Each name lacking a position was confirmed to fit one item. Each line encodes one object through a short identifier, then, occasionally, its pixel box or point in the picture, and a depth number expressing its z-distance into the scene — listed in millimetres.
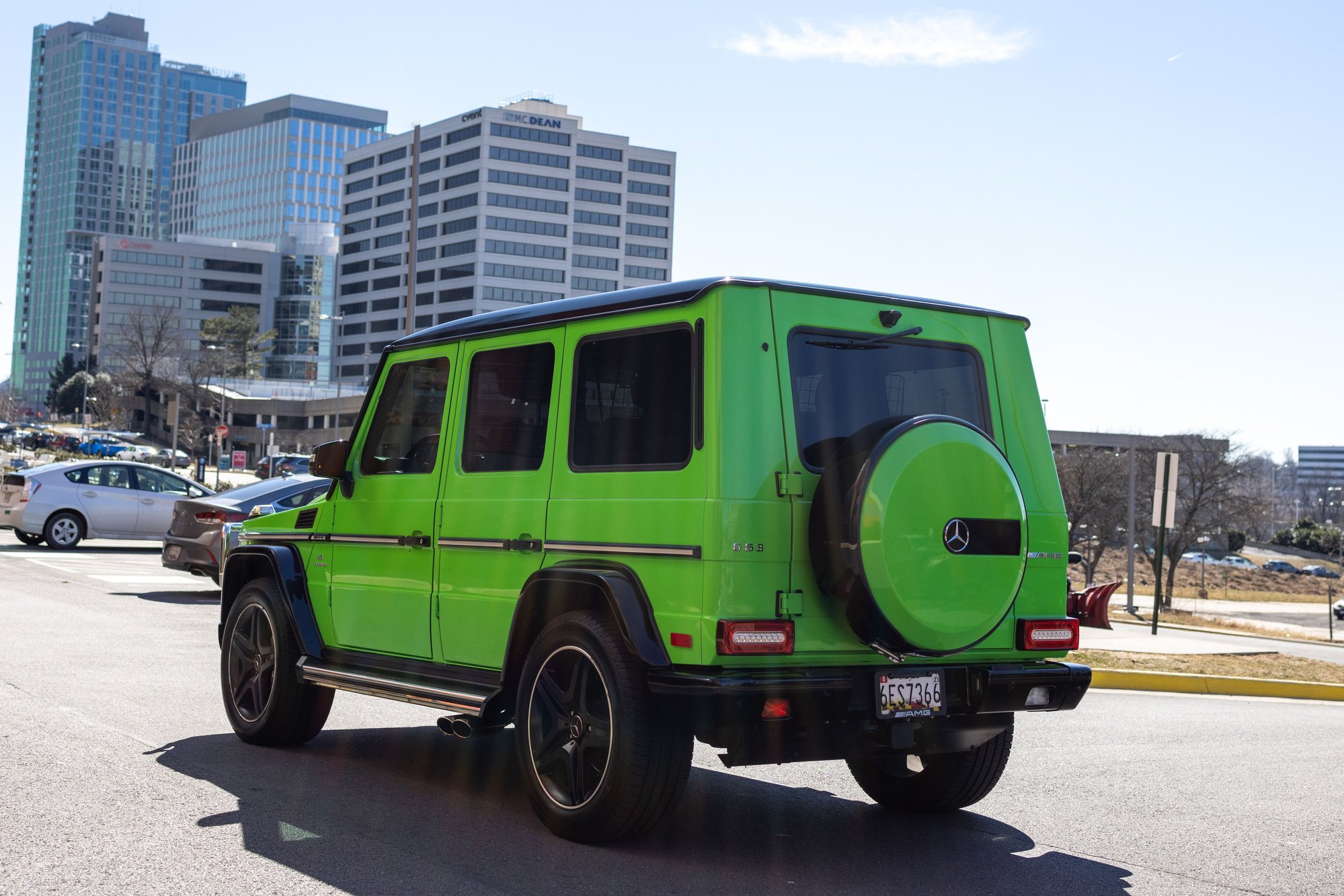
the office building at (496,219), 162375
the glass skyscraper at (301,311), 186875
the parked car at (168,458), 79688
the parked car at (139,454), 81475
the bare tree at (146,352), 107125
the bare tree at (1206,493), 57000
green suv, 5176
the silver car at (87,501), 24297
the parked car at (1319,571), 96806
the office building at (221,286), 182500
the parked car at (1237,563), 98750
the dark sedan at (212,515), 16766
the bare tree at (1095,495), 57531
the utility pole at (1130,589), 30903
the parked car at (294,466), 62106
